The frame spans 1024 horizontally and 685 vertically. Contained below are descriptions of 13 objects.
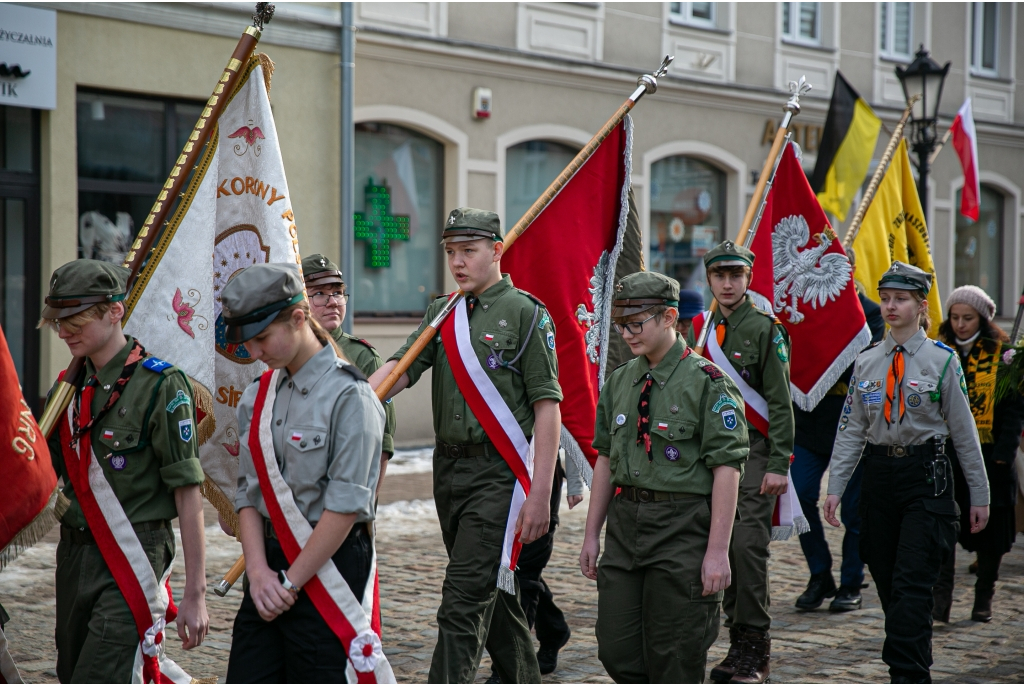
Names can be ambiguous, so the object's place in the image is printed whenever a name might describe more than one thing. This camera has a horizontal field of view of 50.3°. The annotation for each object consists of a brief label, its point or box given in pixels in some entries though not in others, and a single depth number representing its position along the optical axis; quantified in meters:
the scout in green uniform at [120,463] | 3.51
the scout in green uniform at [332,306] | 5.47
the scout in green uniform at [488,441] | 4.36
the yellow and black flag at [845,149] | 10.30
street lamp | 12.00
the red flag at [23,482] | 3.53
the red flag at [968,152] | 12.27
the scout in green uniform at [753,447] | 5.48
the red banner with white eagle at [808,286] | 7.33
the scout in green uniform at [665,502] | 4.00
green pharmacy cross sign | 13.21
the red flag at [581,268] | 5.60
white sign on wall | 10.05
